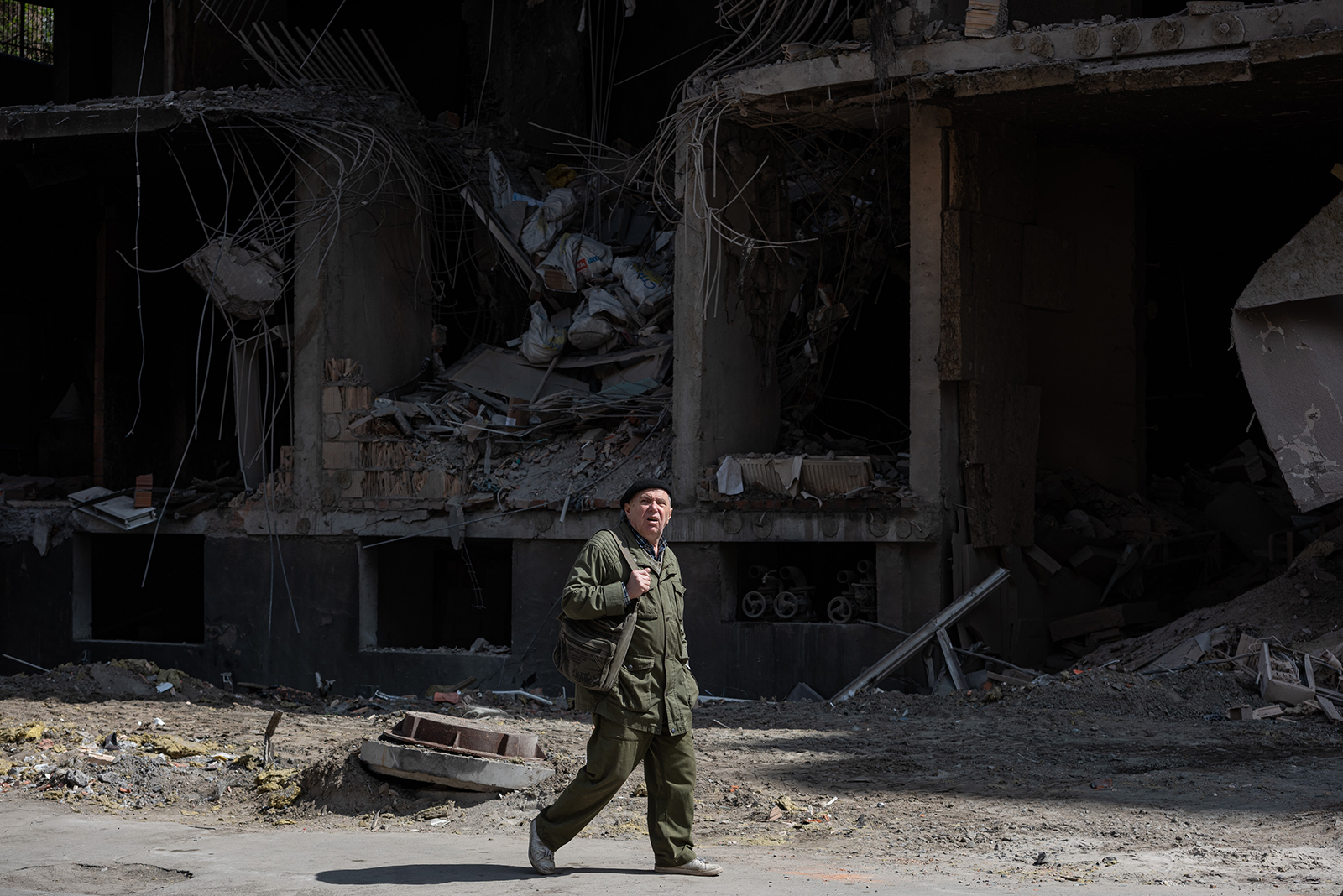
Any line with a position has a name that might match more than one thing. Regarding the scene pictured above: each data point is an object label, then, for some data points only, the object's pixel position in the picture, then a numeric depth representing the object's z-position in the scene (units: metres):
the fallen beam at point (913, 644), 19.06
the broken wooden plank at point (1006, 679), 18.52
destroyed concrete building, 19.62
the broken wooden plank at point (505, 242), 24.64
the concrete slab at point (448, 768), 12.88
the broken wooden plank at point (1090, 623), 20.89
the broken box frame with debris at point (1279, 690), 16.19
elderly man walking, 9.62
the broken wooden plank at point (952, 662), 18.84
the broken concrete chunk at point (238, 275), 23.72
